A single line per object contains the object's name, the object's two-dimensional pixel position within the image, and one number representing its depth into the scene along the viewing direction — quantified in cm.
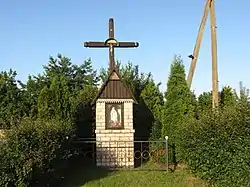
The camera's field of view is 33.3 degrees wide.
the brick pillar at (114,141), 1398
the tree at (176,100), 1397
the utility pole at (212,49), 1478
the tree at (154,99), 1637
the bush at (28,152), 989
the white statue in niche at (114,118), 1430
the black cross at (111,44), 1566
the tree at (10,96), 1854
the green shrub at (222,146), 815
